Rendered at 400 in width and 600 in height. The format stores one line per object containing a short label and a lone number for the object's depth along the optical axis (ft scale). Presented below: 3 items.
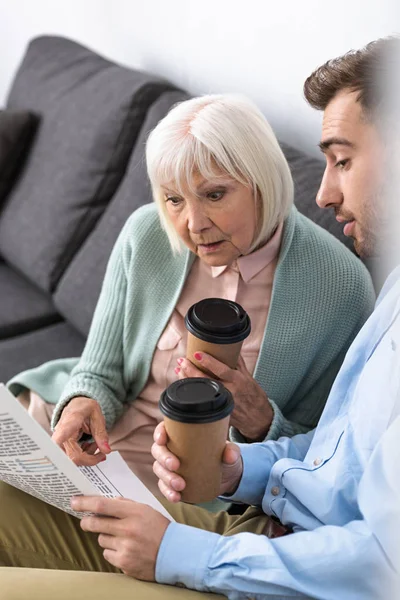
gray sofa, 7.58
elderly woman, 5.19
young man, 3.94
